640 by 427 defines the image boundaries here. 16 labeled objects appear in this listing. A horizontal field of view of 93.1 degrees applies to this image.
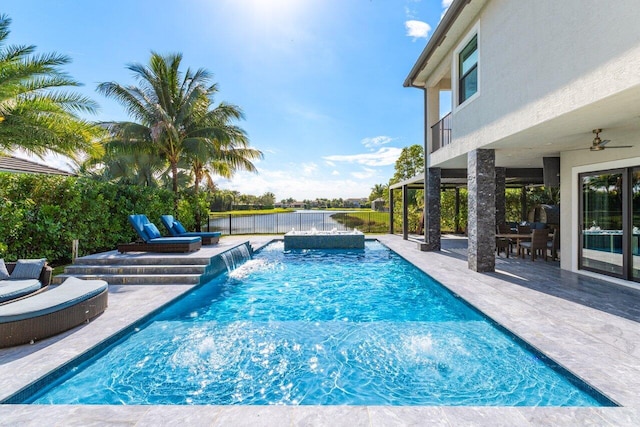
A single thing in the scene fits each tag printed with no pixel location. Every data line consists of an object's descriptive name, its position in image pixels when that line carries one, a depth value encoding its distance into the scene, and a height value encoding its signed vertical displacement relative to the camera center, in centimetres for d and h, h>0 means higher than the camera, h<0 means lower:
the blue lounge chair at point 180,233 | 1091 -69
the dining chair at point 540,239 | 927 -88
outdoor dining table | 972 -83
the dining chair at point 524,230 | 1076 -72
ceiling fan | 589 +133
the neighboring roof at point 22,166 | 1149 +223
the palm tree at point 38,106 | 712 +287
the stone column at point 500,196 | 1189 +59
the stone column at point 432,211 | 1176 +3
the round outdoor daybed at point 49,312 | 371 -127
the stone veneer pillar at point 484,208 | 770 +7
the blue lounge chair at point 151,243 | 880 -83
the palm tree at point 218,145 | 1463 +386
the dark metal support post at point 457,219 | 1801 -46
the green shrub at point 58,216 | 710 +0
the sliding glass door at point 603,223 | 664 -30
